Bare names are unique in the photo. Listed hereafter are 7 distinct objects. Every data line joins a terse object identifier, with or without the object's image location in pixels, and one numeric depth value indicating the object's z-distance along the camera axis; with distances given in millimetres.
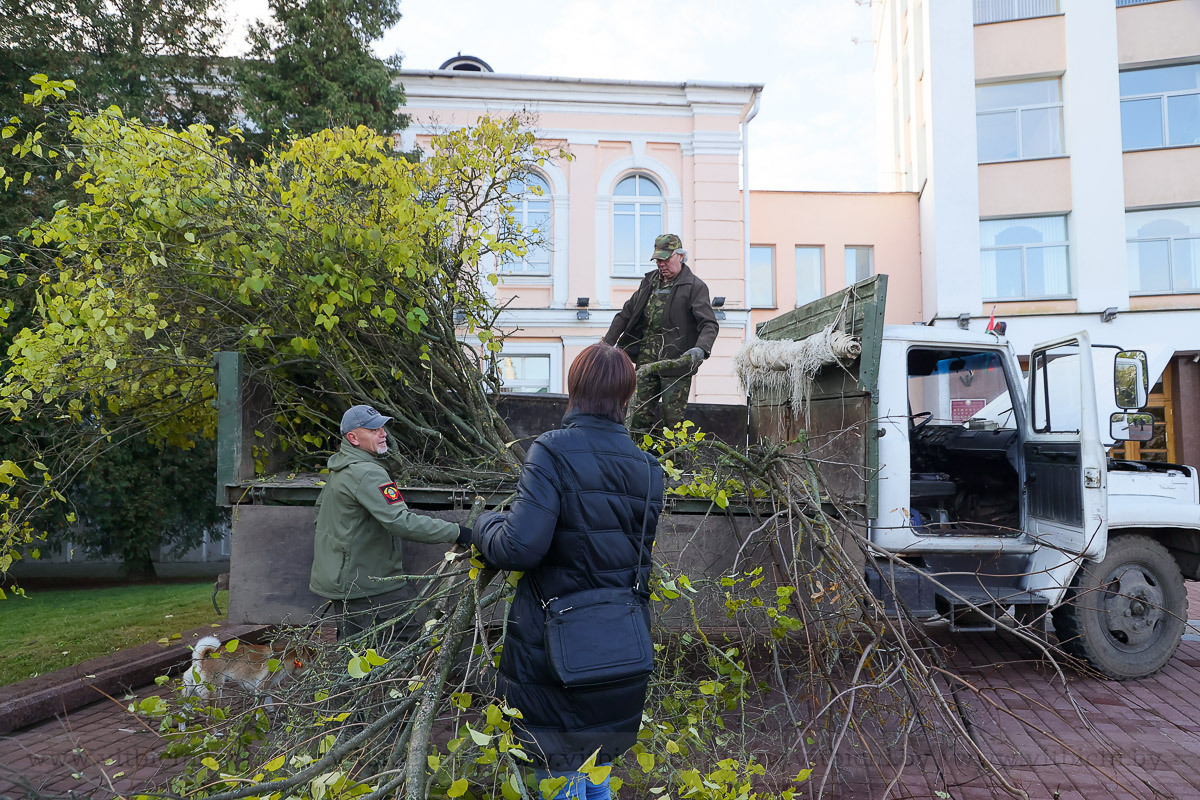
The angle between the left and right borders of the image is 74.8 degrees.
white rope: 4812
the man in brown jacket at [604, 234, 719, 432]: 5828
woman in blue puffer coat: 2316
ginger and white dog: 3547
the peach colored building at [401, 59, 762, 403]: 14531
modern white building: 14789
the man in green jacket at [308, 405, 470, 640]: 3602
